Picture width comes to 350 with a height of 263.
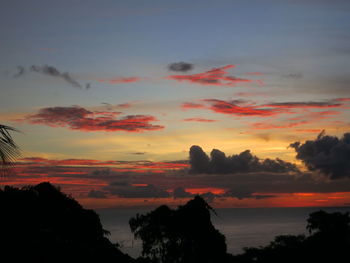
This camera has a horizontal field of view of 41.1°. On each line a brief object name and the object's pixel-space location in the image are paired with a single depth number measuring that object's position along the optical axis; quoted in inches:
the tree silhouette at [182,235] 1891.0
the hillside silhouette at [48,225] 810.8
